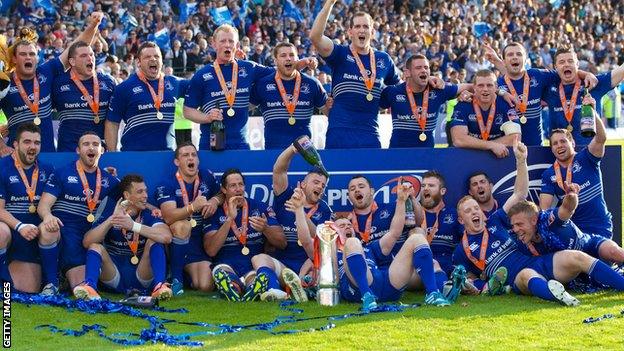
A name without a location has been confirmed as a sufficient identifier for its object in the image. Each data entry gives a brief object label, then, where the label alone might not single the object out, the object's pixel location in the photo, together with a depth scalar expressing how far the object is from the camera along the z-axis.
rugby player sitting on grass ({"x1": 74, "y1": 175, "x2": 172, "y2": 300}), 9.02
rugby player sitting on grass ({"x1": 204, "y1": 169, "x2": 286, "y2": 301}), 9.29
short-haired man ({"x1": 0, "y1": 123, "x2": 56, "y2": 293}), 9.13
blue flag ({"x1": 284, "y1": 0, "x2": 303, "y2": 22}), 27.61
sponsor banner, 9.99
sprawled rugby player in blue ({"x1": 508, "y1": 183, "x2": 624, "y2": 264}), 8.85
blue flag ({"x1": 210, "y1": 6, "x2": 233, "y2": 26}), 24.84
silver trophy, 8.48
